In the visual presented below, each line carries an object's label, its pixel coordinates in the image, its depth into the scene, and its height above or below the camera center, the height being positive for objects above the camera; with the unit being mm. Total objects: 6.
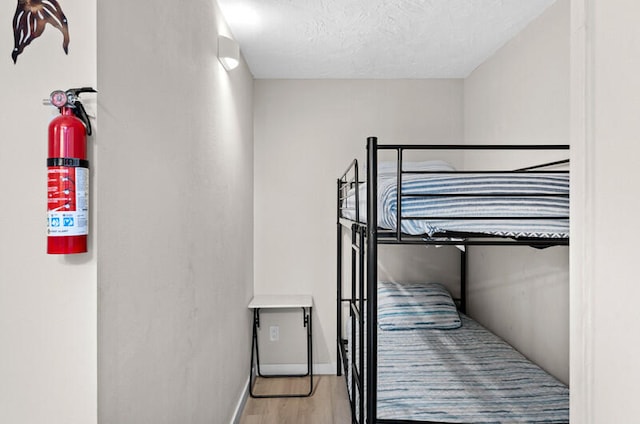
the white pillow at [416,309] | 3225 -708
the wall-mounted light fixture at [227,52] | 2318 +828
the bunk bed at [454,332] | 1660 -511
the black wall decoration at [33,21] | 1015 +426
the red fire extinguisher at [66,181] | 923 +59
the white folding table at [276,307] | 3264 -808
